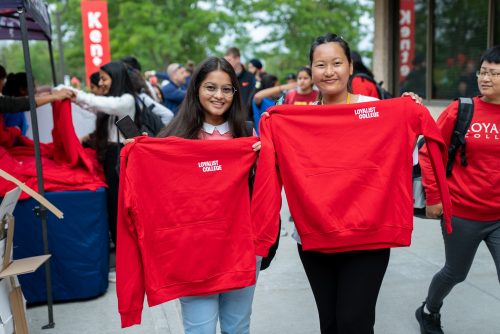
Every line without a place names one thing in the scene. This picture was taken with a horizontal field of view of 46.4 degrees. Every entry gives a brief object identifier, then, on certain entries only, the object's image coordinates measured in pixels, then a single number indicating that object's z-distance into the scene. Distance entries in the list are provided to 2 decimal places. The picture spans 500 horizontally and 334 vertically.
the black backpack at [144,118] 5.31
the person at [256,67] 11.70
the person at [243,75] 8.01
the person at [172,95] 7.64
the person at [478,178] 3.27
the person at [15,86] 5.56
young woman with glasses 2.71
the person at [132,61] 7.34
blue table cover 4.51
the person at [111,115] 5.13
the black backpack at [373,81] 5.14
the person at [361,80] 4.95
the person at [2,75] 4.91
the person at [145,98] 5.48
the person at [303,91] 7.40
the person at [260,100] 6.71
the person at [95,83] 5.59
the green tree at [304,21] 22.12
